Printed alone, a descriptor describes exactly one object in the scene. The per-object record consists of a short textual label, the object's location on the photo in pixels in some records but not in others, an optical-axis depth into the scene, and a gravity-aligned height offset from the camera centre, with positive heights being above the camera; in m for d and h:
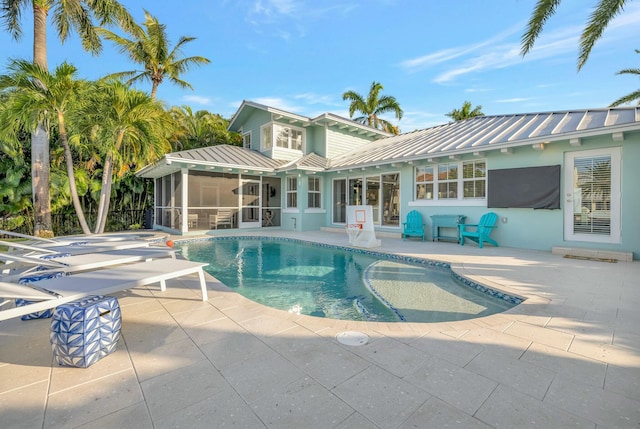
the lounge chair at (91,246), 4.50 -0.66
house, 6.73 +1.19
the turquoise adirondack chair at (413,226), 9.75 -0.52
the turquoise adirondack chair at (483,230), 8.15 -0.54
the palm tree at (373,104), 21.92 +8.29
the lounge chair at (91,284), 2.28 -0.75
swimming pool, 4.12 -1.40
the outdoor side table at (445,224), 8.98 -0.42
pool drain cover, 2.63 -1.22
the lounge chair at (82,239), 5.23 -0.62
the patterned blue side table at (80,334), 2.20 -0.99
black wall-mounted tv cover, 7.29 +0.66
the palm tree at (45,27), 9.42 +6.80
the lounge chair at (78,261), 3.19 -0.72
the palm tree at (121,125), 7.95 +2.42
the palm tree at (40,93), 7.23 +3.03
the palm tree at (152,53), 13.77 +7.81
